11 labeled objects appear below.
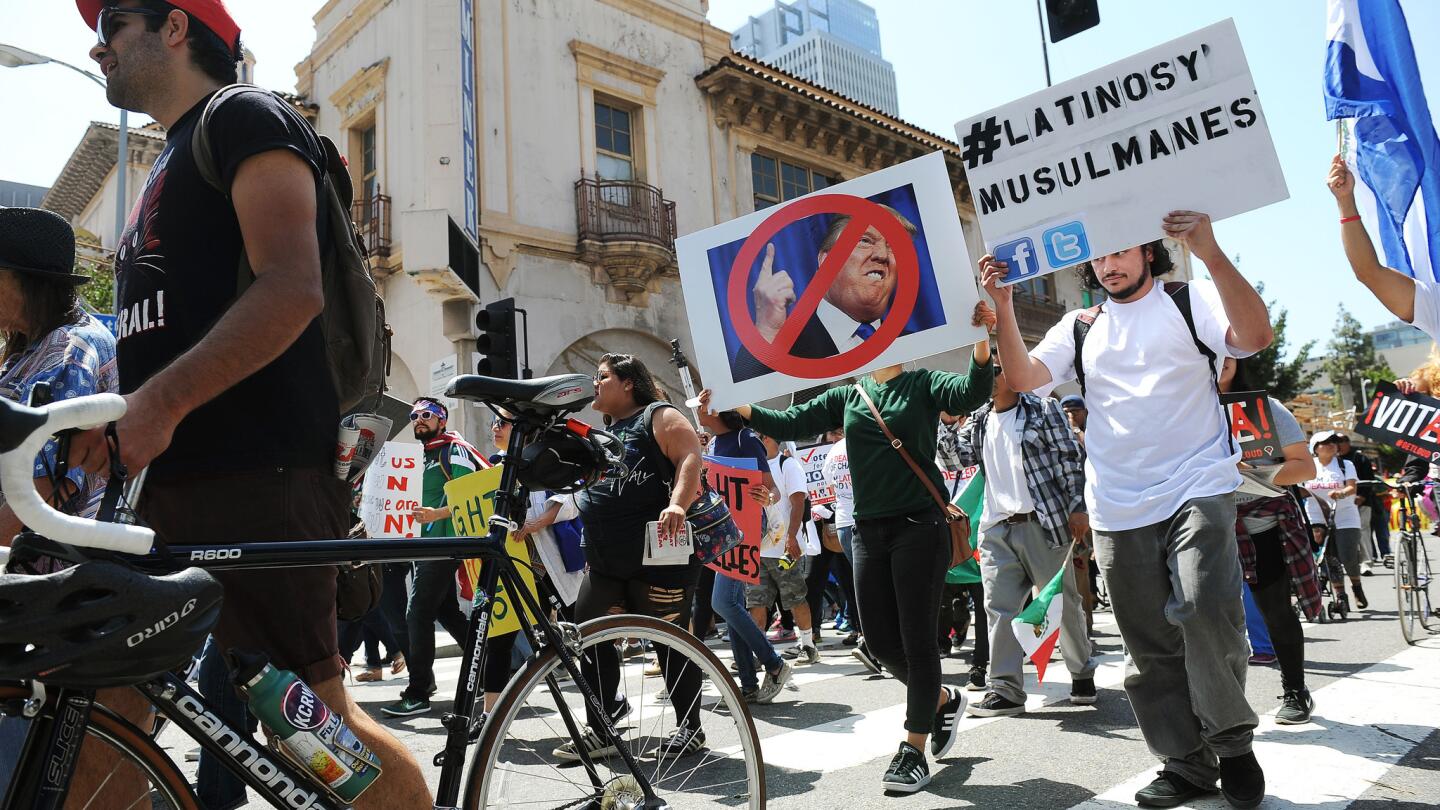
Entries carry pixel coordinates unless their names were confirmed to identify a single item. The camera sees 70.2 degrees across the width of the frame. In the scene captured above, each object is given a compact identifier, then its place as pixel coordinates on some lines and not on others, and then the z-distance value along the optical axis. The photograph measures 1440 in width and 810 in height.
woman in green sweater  4.00
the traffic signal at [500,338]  9.24
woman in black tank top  4.63
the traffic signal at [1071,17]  8.46
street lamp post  14.73
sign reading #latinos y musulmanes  3.45
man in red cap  2.05
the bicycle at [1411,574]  7.18
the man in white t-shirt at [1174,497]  3.36
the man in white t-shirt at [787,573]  8.20
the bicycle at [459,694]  1.59
